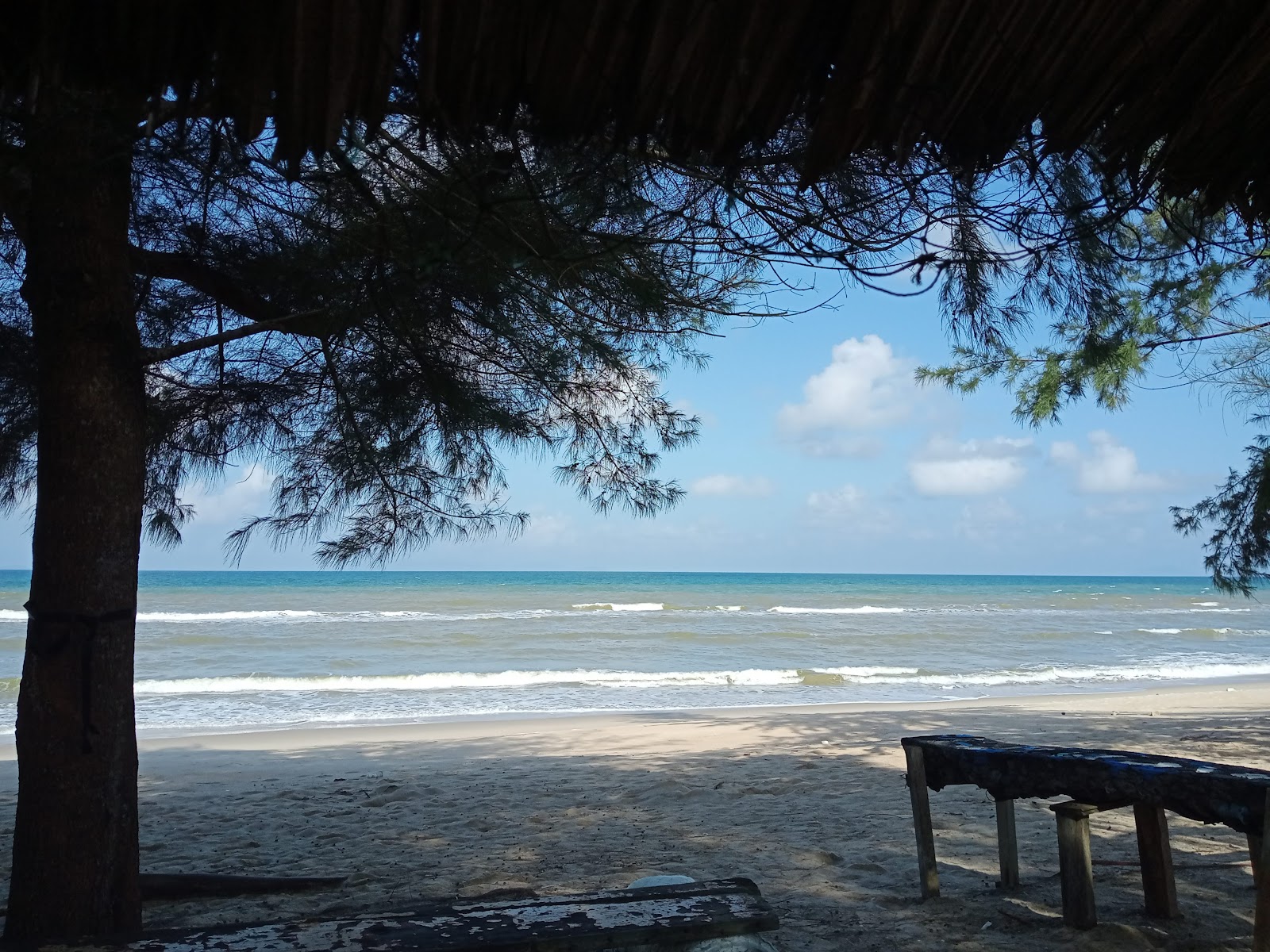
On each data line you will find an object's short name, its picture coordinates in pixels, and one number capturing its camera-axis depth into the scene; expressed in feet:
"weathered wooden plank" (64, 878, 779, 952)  6.84
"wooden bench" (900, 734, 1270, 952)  8.67
